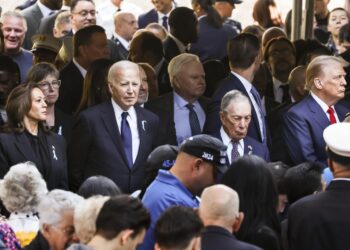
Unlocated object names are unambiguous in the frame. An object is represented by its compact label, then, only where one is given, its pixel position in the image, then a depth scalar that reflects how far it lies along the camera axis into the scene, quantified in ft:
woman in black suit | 68.41
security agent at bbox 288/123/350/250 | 52.28
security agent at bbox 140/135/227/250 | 54.87
